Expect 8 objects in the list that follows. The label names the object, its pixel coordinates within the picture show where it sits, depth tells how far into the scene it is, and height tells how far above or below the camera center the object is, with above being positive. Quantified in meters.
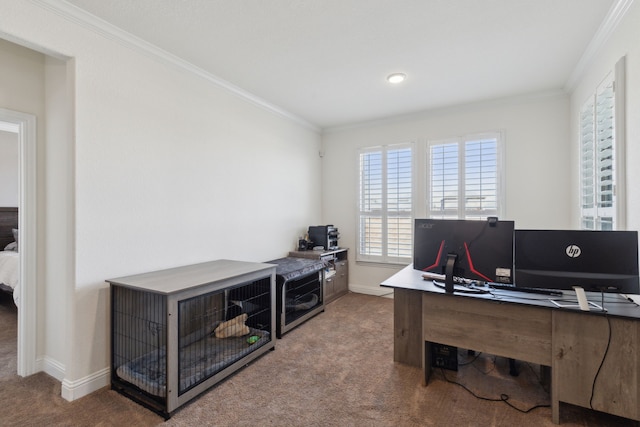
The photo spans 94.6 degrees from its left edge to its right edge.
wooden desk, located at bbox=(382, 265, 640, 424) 1.60 -0.76
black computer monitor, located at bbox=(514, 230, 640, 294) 1.64 -0.28
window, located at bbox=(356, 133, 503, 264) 3.73 +0.34
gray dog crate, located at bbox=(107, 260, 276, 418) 1.89 -0.96
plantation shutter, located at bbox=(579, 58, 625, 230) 2.04 +0.46
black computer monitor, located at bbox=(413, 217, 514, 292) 1.92 -0.25
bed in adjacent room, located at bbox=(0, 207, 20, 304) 3.44 -0.54
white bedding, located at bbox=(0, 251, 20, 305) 3.37 -0.69
